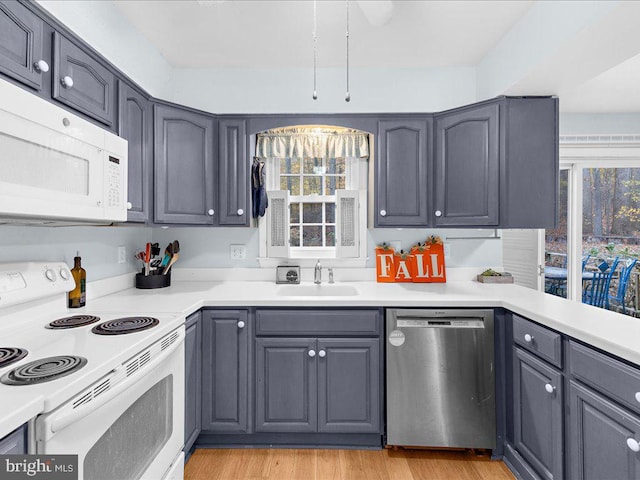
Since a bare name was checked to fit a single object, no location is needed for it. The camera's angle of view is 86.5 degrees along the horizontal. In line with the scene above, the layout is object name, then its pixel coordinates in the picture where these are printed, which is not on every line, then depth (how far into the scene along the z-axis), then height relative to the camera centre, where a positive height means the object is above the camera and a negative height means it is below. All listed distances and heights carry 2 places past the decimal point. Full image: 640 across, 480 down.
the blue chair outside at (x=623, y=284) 3.23 -0.42
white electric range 0.88 -0.41
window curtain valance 2.58 +0.74
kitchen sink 2.45 -0.37
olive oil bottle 1.71 -0.25
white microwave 0.99 +0.25
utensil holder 2.27 -0.28
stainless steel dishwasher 1.91 -0.78
